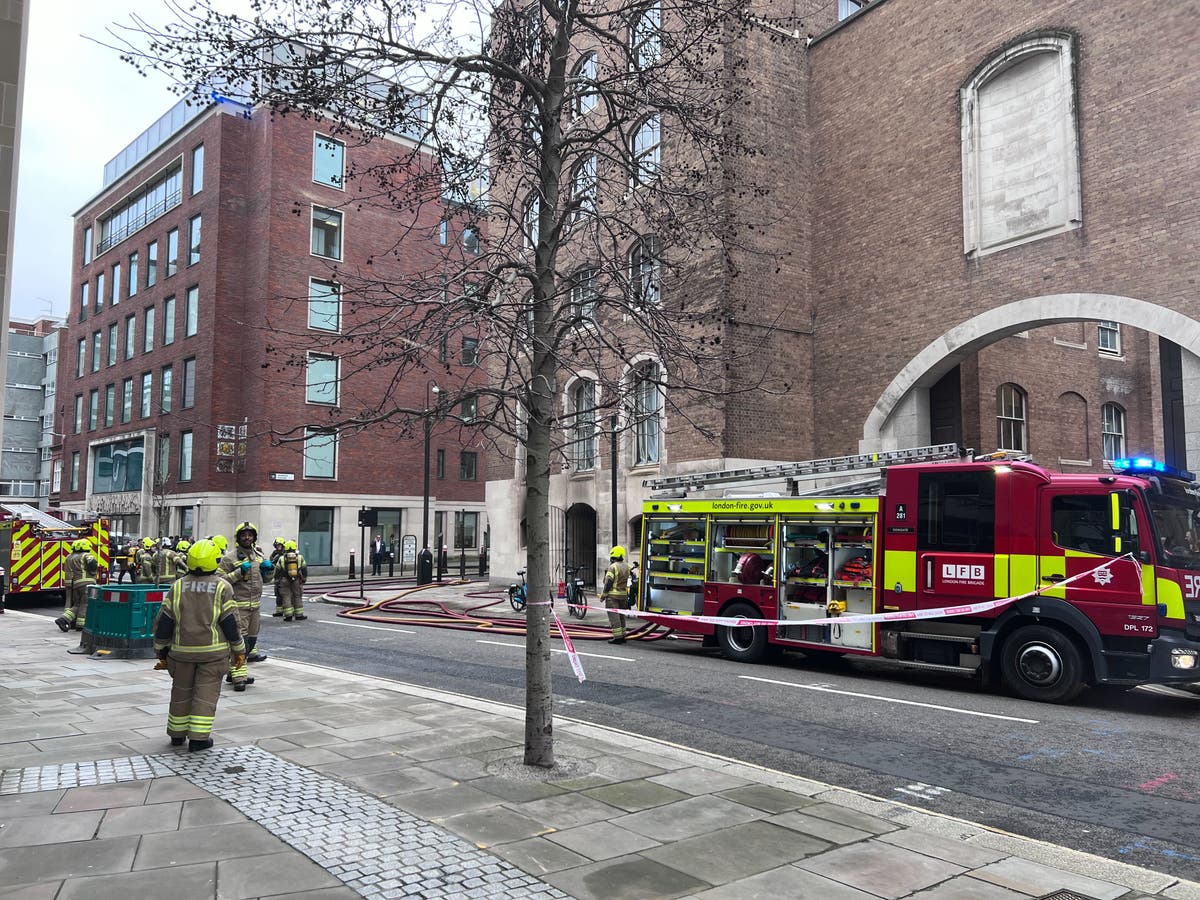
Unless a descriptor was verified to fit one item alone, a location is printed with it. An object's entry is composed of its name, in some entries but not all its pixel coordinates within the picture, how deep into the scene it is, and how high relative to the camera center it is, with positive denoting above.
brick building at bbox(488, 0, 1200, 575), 16.80 +6.67
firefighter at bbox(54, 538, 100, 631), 16.56 -1.02
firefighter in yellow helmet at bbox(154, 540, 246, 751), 6.99 -0.96
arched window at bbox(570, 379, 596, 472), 26.23 +2.56
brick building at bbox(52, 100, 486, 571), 38.12 +7.87
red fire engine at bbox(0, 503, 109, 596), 21.53 -0.52
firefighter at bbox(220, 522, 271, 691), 10.75 -0.61
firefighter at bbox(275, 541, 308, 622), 18.73 -1.09
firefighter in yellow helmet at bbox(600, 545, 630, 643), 15.67 -1.08
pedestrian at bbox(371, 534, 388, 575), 37.88 -1.12
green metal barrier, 12.57 -1.32
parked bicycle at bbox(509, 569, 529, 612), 21.52 -1.63
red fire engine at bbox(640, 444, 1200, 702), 9.79 -0.47
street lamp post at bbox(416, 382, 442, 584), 30.75 -1.29
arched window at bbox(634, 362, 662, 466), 23.86 +2.46
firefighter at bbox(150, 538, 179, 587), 19.66 -0.91
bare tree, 6.37 +2.94
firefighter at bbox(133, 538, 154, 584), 21.00 -0.79
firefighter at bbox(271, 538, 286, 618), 18.94 -1.15
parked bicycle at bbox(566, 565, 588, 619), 20.62 -1.62
